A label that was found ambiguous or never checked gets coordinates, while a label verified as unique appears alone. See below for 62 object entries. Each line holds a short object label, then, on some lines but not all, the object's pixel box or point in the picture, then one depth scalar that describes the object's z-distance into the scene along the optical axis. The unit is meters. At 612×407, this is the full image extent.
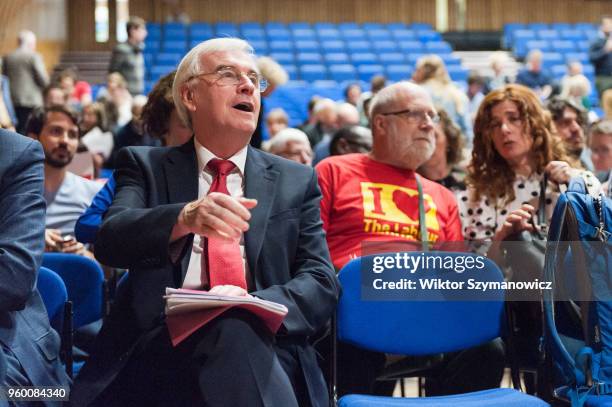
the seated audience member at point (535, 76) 10.38
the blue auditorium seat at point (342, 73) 12.25
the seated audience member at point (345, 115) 6.82
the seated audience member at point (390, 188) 3.15
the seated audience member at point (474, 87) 9.30
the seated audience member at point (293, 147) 4.18
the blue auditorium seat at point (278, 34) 13.55
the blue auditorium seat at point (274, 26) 14.17
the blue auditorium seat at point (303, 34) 13.66
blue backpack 2.32
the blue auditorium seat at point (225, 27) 13.74
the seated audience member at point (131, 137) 4.63
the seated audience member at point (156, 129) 2.98
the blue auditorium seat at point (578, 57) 12.73
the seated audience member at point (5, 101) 6.52
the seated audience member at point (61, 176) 3.56
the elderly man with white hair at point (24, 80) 8.62
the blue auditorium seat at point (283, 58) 12.38
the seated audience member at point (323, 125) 6.90
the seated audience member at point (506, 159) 3.32
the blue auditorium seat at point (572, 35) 14.06
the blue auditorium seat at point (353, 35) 13.90
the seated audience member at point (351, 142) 4.29
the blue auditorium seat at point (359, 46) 13.38
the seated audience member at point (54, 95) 7.21
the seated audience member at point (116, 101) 7.45
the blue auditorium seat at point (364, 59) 12.73
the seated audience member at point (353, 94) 9.48
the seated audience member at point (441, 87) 6.70
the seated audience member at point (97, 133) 6.11
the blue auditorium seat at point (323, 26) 14.38
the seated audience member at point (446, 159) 4.22
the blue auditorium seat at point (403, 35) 14.05
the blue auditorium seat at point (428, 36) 14.02
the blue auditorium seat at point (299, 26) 14.34
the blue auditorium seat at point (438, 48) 13.27
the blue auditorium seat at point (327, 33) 13.79
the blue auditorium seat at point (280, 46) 12.90
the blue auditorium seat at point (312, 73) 12.15
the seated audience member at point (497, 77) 9.98
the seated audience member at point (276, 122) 7.05
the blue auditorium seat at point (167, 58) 11.95
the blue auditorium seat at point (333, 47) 13.29
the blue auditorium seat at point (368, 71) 12.31
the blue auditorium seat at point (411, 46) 13.37
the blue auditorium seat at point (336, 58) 12.72
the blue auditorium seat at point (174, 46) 12.56
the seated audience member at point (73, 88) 8.38
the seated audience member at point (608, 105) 5.79
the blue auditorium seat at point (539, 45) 13.45
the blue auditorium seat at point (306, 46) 13.10
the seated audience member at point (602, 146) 4.41
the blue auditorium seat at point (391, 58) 12.74
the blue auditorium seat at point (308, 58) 12.56
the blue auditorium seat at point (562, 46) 13.50
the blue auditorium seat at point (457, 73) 12.08
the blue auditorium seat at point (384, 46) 13.40
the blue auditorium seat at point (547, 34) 14.02
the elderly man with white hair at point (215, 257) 1.92
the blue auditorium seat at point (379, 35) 13.98
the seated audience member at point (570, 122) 4.38
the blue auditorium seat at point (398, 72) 12.15
